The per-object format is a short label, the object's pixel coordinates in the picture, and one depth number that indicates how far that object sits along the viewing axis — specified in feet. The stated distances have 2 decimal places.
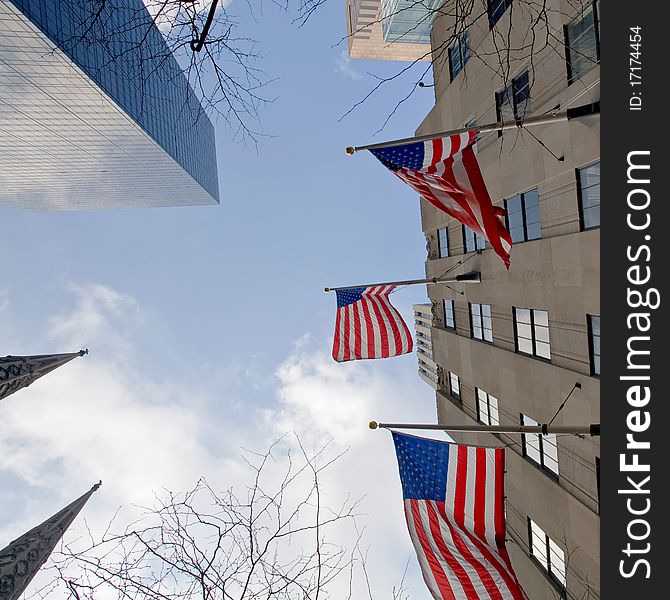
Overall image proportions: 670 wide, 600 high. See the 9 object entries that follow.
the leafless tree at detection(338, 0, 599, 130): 41.11
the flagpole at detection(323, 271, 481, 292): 65.21
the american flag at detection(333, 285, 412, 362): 60.90
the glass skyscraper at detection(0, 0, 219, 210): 144.25
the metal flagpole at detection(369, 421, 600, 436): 29.71
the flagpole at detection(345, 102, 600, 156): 29.27
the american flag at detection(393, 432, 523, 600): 30.99
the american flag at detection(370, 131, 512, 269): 33.45
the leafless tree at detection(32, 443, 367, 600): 30.12
